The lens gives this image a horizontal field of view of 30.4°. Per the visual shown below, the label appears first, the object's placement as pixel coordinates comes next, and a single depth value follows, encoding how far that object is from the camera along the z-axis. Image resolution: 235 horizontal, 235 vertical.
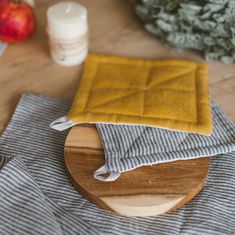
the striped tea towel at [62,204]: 0.55
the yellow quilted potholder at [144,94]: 0.63
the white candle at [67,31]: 0.72
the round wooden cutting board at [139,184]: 0.55
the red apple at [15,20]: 0.78
